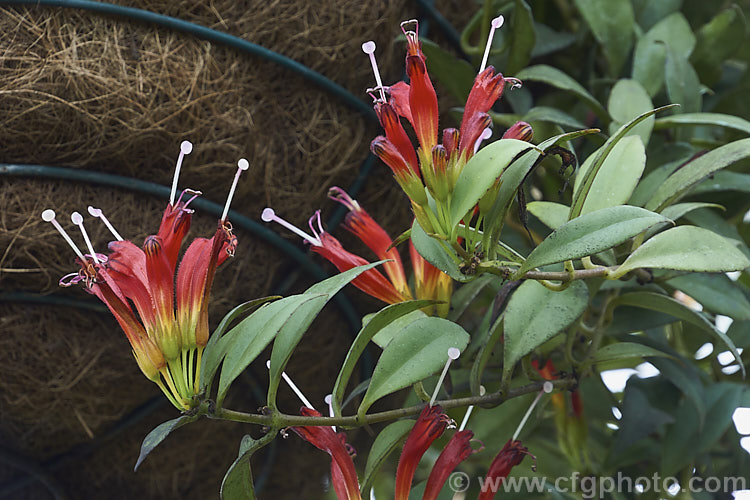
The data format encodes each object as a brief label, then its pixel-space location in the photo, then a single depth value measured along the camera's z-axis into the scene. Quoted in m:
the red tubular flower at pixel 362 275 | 1.12
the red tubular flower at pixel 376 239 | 1.15
